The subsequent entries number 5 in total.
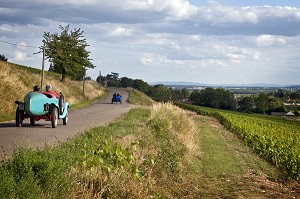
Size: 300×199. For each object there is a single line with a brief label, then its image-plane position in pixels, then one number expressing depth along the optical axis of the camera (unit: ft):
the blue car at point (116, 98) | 147.05
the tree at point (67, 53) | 158.64
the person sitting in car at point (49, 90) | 53.92
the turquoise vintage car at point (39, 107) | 49.88
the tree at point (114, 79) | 539.78
